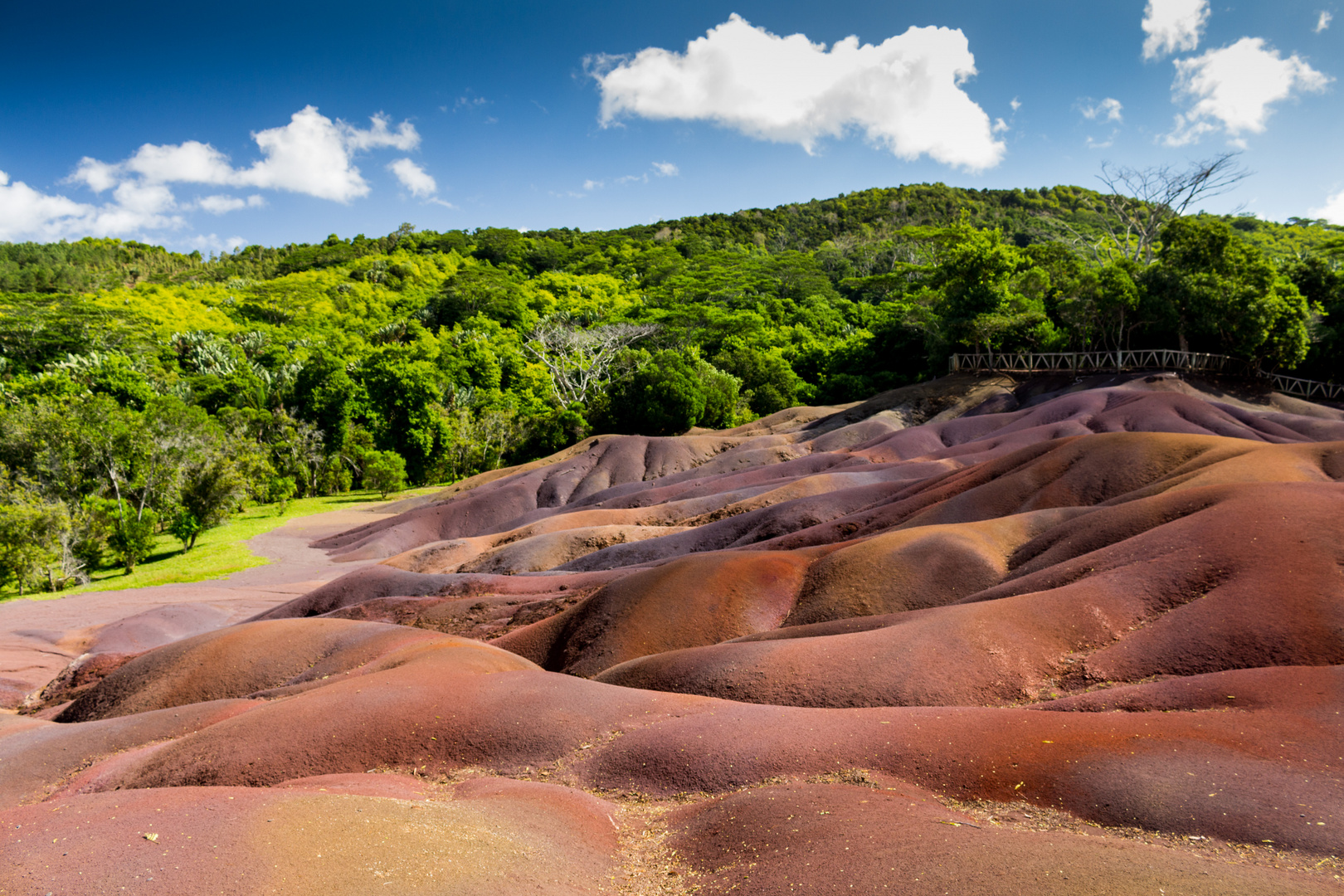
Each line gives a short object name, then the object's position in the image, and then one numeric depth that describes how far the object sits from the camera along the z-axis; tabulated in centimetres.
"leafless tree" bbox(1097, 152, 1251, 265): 6291
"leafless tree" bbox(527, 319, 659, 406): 6850
